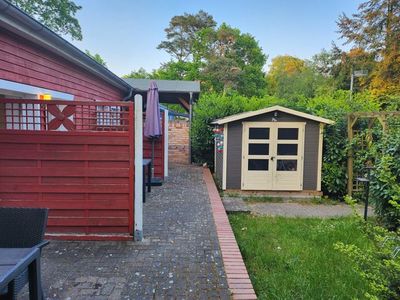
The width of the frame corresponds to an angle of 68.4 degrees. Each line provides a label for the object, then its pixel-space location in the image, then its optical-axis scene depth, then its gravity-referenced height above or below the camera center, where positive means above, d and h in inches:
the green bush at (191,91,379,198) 312.7 +26.5
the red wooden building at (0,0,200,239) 145.9 -17.4
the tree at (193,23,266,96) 1155.9 +325.3
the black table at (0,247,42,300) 68.7 -33.8
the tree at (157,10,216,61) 1353.3 +481.2
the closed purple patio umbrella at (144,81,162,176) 278.1 +18.5
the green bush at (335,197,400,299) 67.9 -30.7
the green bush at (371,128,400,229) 186.4 -30.9
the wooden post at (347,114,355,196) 301.9 -19.9
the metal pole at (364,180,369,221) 210.0 -38.7
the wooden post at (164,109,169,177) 321.7 -3.5
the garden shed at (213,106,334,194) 306.8 -14.5
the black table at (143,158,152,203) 261.0 -37.8
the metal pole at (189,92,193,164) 475.5 +30.7
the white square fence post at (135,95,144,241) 146.7 -16.6
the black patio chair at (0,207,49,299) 89.7 -29.1
